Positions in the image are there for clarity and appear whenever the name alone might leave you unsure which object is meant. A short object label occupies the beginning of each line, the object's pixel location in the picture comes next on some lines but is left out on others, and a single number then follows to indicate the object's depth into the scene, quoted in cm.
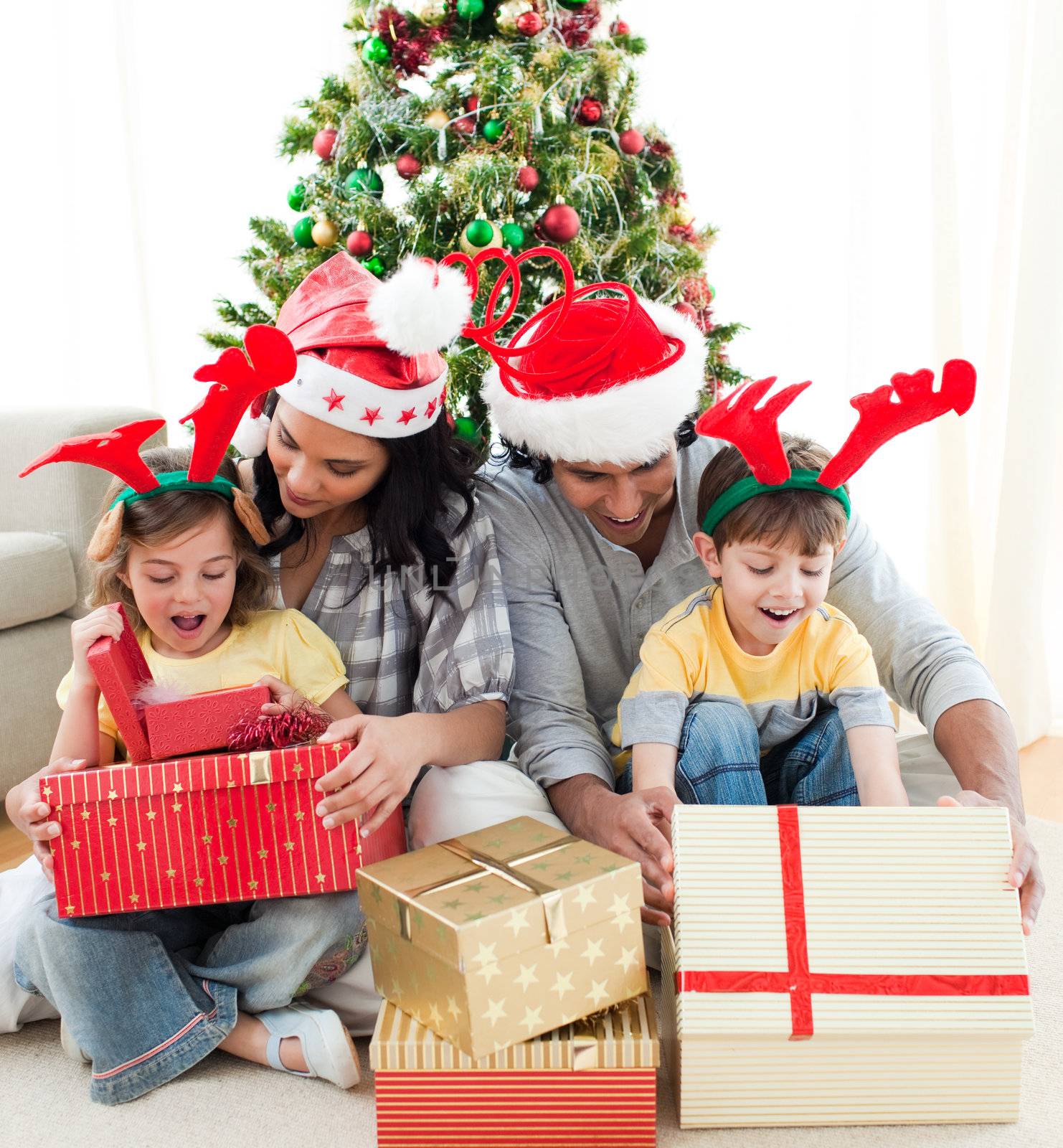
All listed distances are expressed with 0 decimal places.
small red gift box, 136
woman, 147
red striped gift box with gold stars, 132
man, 154
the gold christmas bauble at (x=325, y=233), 223
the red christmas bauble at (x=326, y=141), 227
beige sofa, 228
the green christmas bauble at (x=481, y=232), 204
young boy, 151
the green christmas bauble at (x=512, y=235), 210
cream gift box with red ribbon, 123
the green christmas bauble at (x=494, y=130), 210
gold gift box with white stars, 117
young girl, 138
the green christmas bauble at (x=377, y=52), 218
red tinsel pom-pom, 136
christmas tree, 211
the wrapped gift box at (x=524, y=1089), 120
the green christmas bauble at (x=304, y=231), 225
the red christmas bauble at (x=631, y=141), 224
